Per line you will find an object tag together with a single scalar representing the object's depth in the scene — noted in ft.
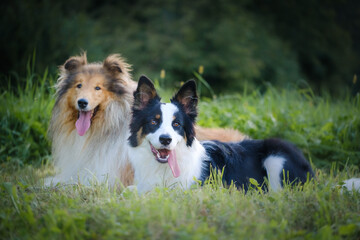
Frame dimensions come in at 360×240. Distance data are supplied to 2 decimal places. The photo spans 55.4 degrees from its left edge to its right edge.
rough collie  13.56
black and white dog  11.64
